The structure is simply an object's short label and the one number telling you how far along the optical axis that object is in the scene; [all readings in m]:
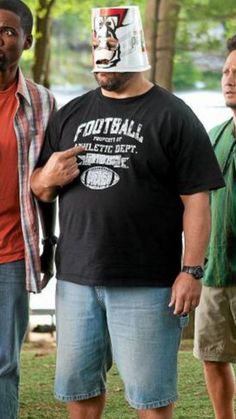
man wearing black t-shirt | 6.64
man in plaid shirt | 7.01
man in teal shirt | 8.05
